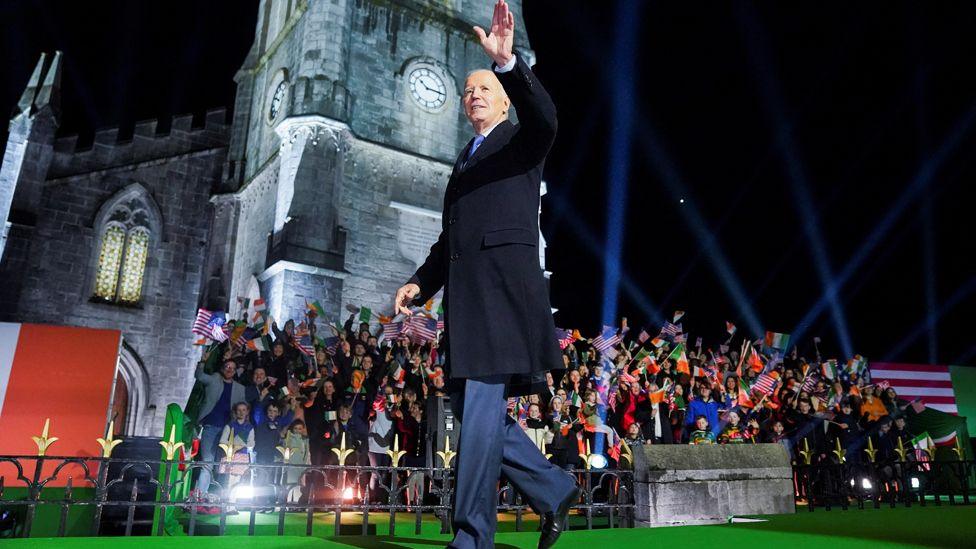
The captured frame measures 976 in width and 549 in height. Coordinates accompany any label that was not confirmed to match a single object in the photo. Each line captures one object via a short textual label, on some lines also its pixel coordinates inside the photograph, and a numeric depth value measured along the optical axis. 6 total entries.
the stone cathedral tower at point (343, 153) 17.92
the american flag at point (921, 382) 16.47
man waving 2.54
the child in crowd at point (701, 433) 9.23
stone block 5.10
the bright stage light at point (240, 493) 7.10
